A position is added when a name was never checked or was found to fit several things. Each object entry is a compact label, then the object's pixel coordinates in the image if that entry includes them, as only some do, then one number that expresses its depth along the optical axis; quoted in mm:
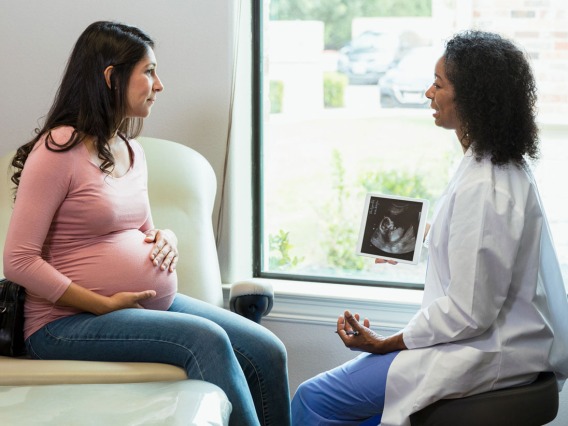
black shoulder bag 2066
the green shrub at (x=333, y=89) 3098
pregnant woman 2020
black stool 1887
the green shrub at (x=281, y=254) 3234
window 2902
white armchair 2619
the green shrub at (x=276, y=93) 3160
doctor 1889
